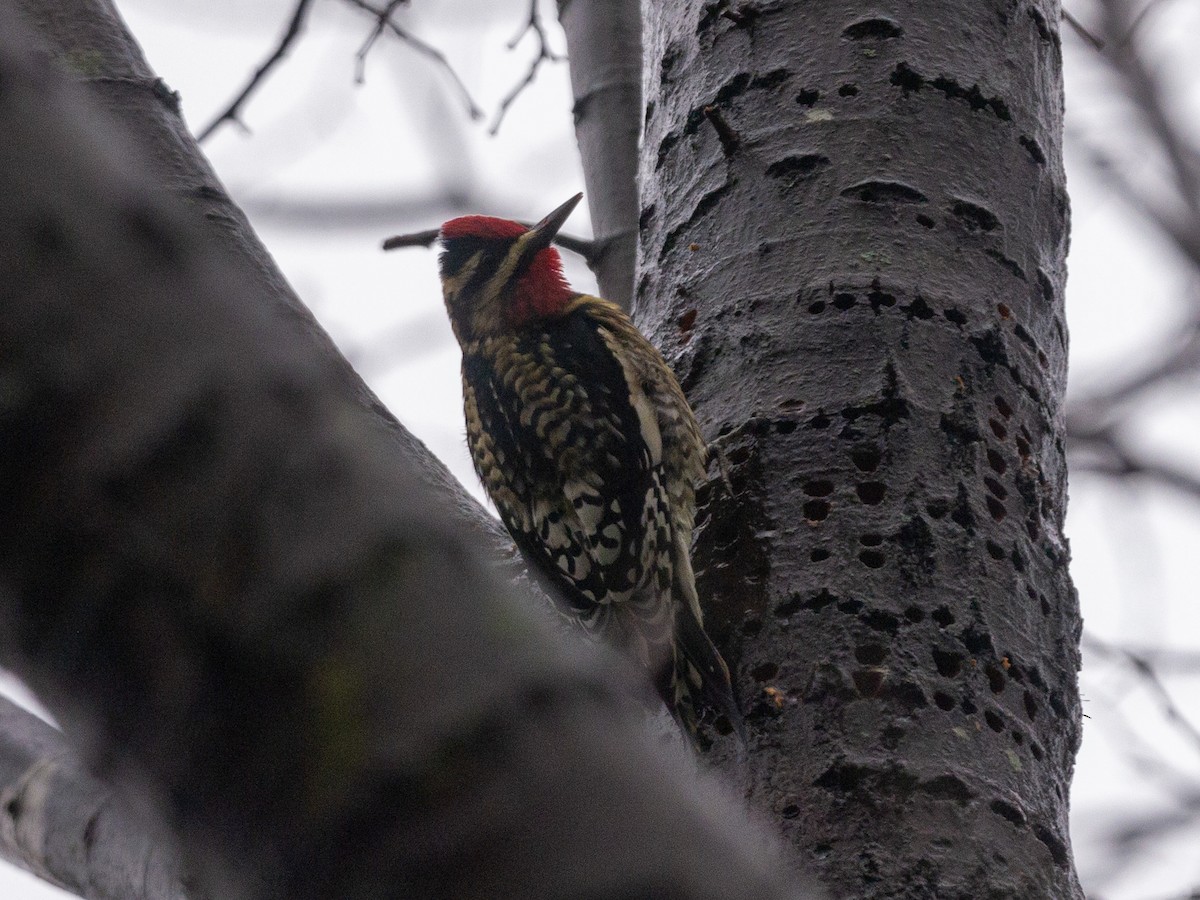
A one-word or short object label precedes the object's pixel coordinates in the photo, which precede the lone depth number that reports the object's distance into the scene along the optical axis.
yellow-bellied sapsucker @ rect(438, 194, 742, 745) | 5.12
